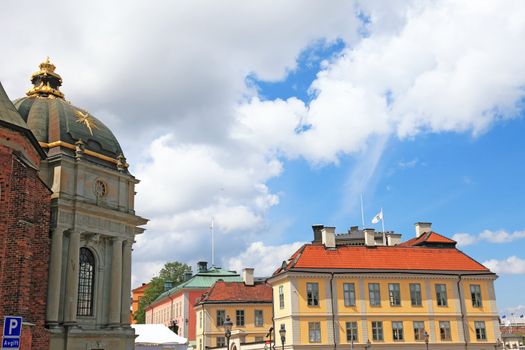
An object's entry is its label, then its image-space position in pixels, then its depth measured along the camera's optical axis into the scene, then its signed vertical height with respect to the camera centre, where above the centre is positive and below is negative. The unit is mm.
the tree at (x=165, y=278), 94606 +10343
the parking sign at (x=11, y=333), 13859 +356
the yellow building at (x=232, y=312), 62594 +3124
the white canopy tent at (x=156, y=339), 45281 +384
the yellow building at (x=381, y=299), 47062 +3127
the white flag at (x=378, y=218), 58375 +11705
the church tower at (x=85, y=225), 34969 +7536
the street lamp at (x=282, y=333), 32878 +389
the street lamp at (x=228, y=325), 29191 +809
